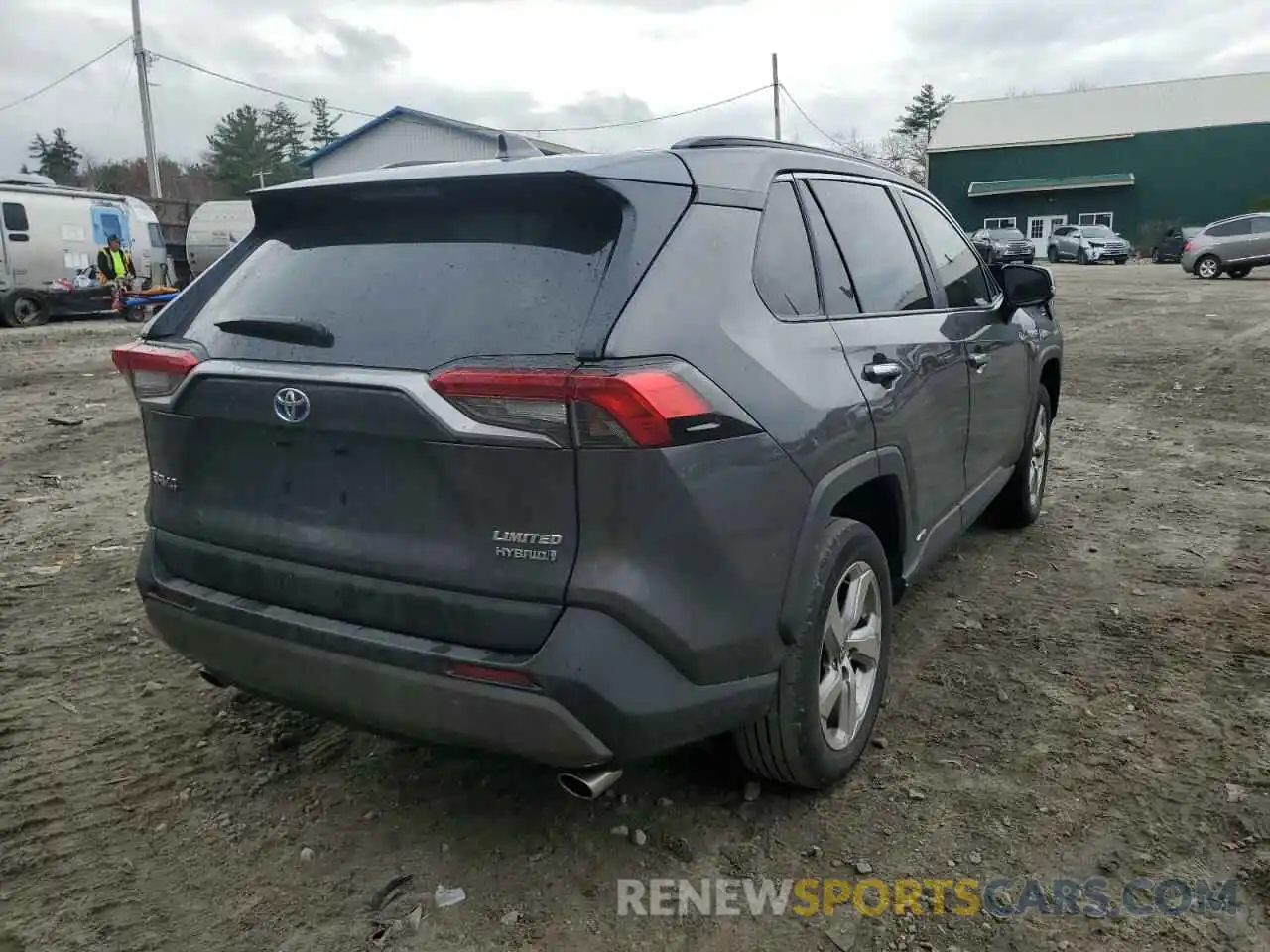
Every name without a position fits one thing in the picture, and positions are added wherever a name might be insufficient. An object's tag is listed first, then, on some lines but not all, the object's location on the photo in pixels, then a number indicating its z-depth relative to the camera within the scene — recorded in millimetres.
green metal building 45406
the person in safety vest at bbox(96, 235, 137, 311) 19502
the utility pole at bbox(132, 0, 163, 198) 29797
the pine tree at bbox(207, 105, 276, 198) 63969
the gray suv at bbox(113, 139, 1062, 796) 2145
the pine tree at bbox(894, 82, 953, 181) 76625
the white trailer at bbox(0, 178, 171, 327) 18625
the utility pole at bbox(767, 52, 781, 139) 44344
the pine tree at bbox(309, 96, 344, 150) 74625
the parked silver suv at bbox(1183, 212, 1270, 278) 25312
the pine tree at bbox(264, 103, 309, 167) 67188
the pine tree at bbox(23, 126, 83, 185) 72688
